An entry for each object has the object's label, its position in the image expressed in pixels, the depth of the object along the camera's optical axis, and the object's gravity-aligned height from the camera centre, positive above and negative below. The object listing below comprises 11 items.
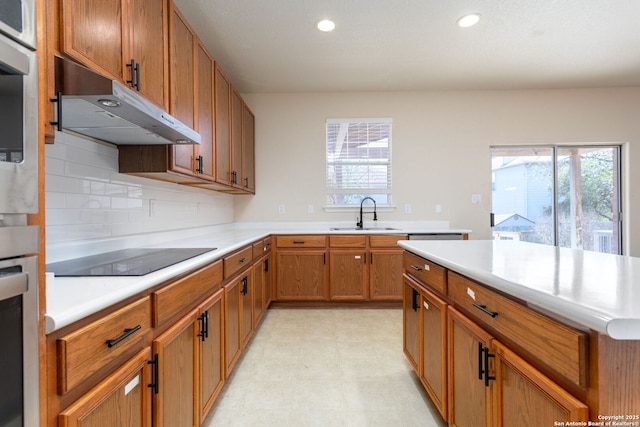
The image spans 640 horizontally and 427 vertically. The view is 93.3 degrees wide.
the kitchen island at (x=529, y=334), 0.62 -0.34
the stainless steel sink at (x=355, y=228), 3.74 -0.18
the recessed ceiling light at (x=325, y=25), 2.43 +1.55
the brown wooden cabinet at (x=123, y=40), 1.11 +0.77
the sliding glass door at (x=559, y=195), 3.89 +0.21
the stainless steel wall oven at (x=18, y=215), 0.58 +0.01
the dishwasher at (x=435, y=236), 3.31 -0.25
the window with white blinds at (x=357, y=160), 3.93 +0.70
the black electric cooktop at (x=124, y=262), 1.12 -0.20
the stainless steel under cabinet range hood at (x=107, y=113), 0.98 +0.41
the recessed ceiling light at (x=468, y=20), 2.39 +1.56
